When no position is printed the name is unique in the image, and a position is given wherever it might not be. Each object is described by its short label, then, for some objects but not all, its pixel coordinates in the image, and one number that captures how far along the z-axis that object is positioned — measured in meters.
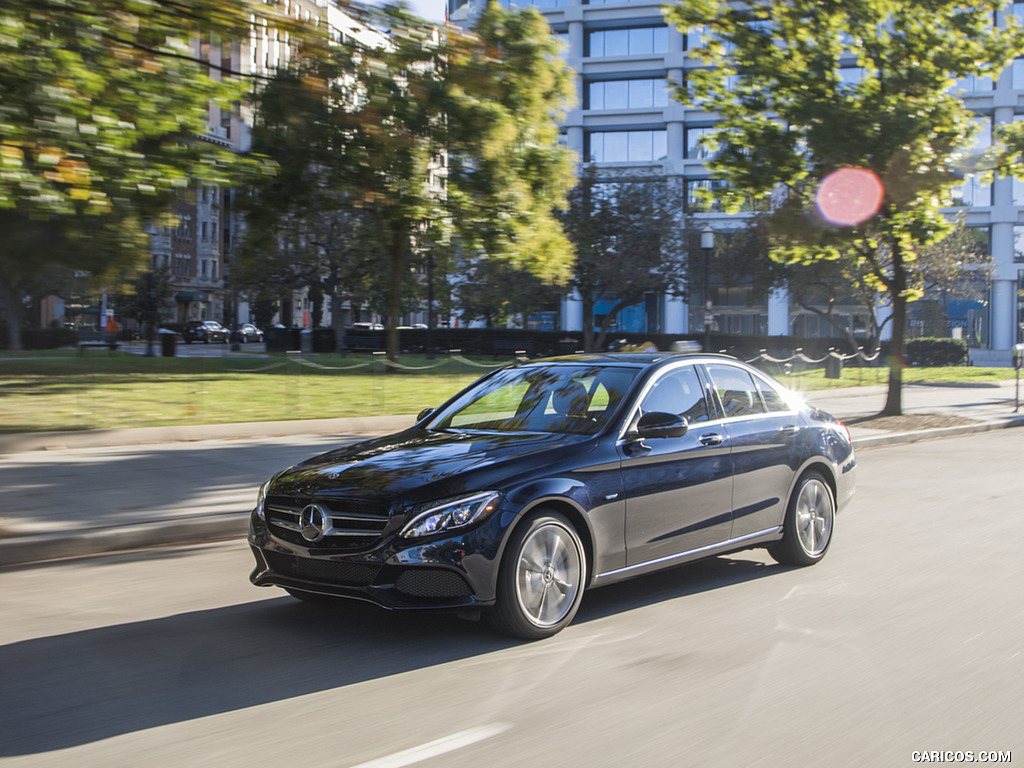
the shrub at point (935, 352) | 47.59
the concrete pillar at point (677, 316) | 66.88
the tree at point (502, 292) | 48.34
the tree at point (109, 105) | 7.70
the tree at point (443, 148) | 15.20
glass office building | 64.44
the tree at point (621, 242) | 46.16
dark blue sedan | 5.21
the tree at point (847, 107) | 18.50
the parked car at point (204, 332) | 67.62
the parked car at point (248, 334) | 68.29
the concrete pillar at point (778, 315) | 66.19
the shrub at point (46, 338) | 47.19
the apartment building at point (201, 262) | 83.56
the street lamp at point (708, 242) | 35.37
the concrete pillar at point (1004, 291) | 64.56
